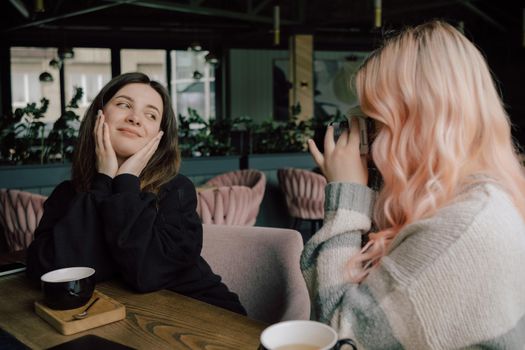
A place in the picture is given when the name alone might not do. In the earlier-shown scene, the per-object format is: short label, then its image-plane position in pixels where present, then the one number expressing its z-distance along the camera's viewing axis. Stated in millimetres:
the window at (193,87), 13484
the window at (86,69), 13250
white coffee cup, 893
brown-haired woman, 1507
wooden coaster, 1170
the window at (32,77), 12438
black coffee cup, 1225
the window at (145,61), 12516
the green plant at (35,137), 4559
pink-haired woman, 972
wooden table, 1130
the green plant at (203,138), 5629
